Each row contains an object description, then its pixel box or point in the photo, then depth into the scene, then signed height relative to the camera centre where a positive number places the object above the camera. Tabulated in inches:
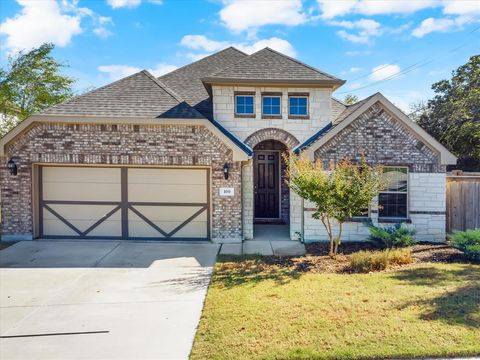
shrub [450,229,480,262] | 325.4 -68.6
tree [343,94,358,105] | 1396.4 +318.5
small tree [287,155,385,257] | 322.7 -13.6
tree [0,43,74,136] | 650.2 +187.8
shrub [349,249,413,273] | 303.3 -79.0
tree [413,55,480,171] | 756.0 +150.0
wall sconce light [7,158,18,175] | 406.6 +10.7
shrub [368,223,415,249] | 366.3 -67.7
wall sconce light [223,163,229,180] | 407.8 +7.6
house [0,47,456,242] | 409.1 +21.5
